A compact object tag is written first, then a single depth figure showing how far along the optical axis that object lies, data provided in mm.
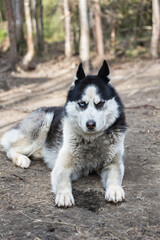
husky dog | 3969
